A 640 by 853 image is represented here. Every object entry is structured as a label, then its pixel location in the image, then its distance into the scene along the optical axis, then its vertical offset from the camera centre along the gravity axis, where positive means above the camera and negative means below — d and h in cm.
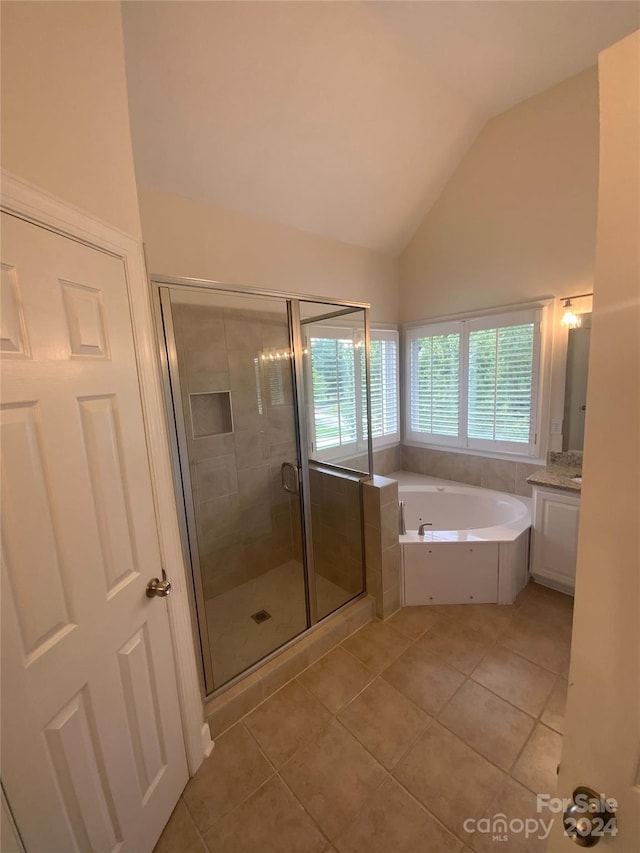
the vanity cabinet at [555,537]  236 -119
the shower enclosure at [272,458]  223 -58
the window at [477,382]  289 -9
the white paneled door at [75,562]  80 -47
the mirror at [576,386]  258 -14
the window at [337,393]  280 -11
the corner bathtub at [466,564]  237 -133
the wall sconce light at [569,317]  258 +39
